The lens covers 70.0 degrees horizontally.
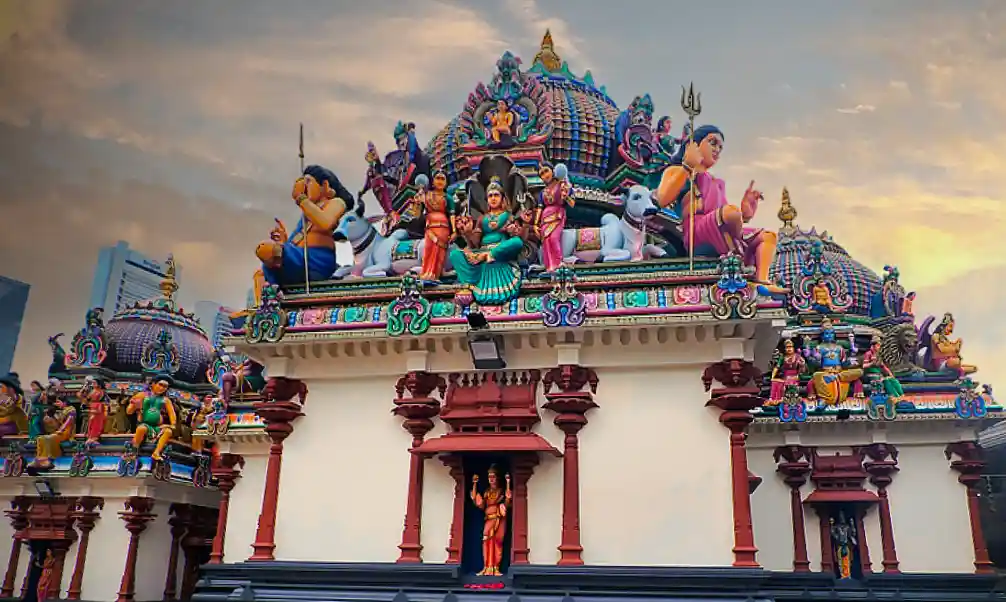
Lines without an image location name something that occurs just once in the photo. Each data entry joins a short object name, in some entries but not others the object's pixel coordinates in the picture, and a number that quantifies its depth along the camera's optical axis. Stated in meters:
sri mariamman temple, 11.14
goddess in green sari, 12.46
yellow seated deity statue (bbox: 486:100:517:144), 14.08
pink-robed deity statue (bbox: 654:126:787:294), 12.20
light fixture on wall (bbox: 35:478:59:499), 21.66
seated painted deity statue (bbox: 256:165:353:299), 13.97
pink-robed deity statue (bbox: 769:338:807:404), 18.81
